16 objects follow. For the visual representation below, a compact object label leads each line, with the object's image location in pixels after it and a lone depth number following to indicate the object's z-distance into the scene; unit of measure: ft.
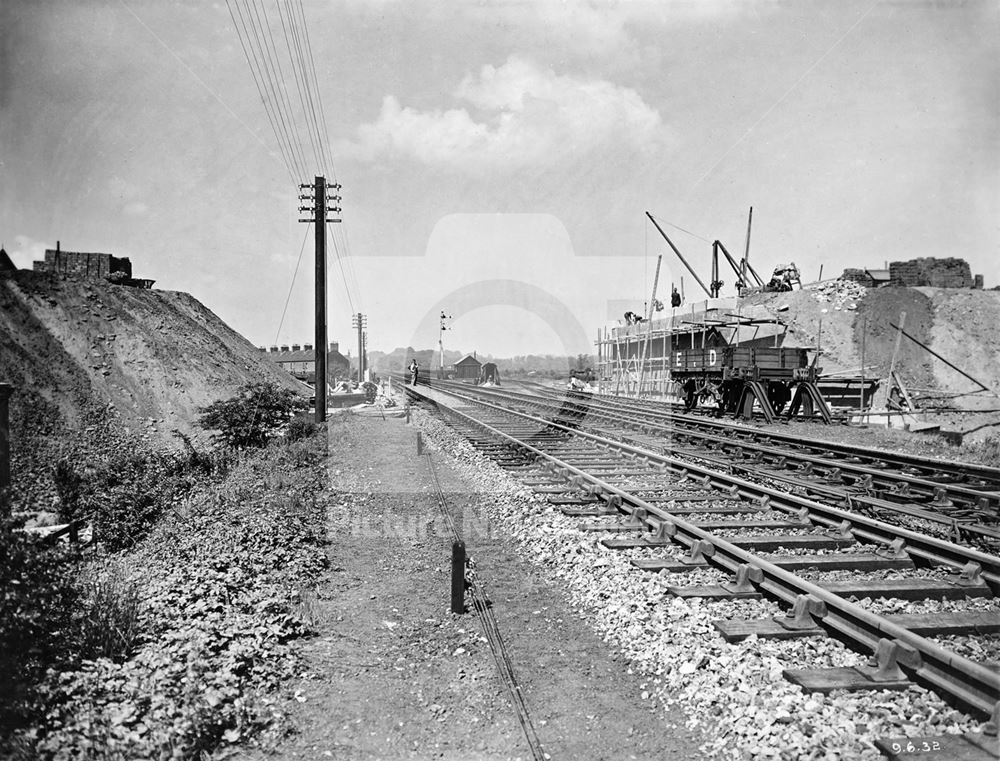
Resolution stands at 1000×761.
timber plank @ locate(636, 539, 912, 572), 19.33
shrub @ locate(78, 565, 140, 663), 14.60
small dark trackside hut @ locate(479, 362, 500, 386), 180.04
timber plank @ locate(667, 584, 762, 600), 17.13
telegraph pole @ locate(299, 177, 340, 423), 68.13
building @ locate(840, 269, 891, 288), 140.66
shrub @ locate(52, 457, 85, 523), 33.27
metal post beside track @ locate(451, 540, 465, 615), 18.60
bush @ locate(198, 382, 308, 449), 59.21
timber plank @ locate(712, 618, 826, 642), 14.74
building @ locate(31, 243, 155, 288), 94.43
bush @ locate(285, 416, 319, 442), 58.35
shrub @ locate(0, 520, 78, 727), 12.28
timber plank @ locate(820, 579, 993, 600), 16.93
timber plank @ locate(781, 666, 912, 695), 12.36
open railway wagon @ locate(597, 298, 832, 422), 60.13
